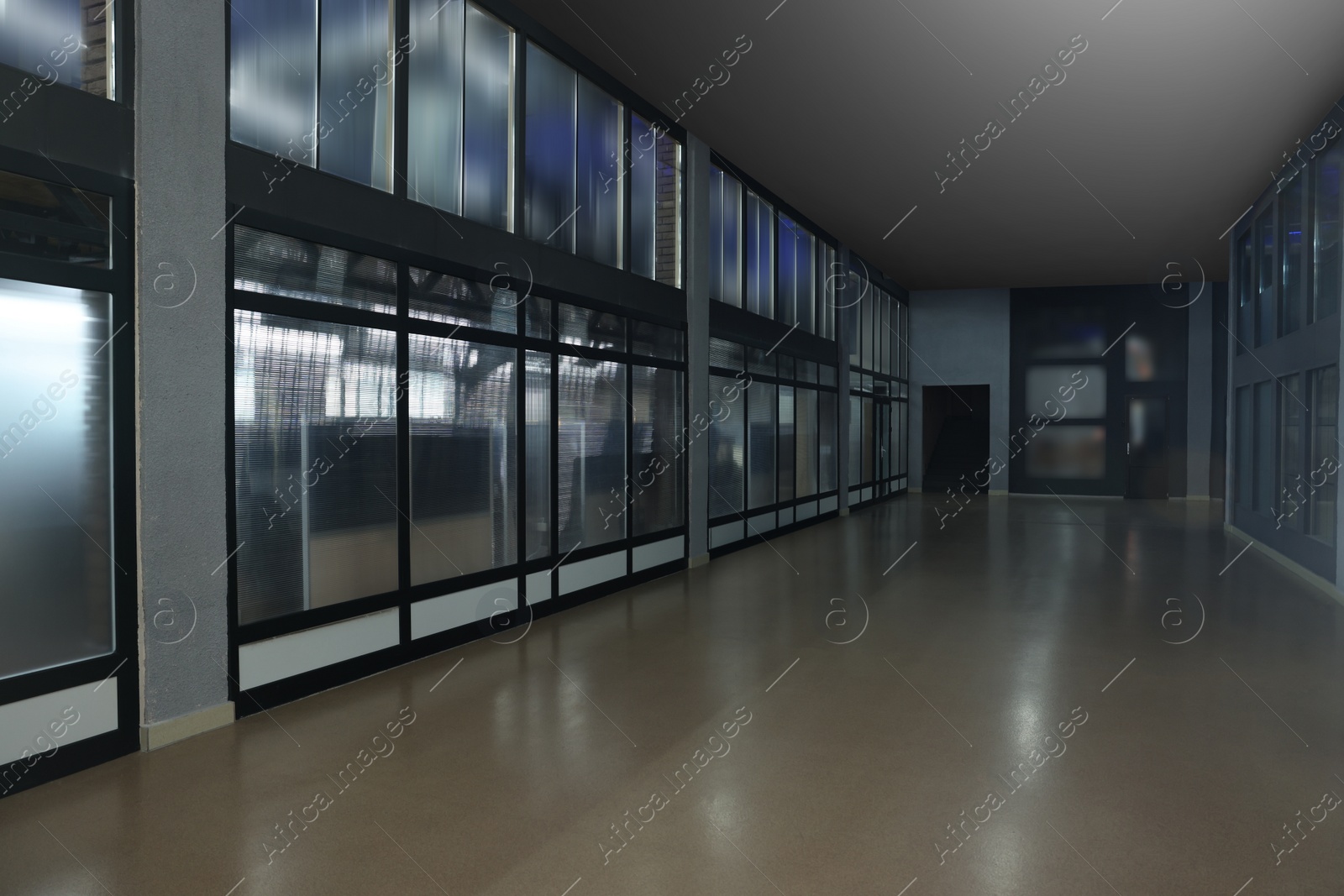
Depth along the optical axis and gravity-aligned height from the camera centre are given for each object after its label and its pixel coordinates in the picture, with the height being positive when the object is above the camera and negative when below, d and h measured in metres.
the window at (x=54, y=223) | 3.59 +0.90
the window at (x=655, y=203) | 8.68 +2.37
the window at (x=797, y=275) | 12.91 +2.45
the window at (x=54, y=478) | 3.60 -0.17
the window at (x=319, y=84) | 4.61 +1.97
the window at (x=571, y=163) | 7.06 +2.32
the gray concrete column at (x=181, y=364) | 4.04 +0.34
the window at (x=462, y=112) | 5.79 +2.24
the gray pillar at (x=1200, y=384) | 19.39 +1.17
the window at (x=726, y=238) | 10.43 +2.40
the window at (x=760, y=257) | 11.64 +2.42
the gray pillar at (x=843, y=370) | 15.34 +1.16
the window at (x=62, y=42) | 3.62 +1.66
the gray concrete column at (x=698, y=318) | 9.59 +1.30
